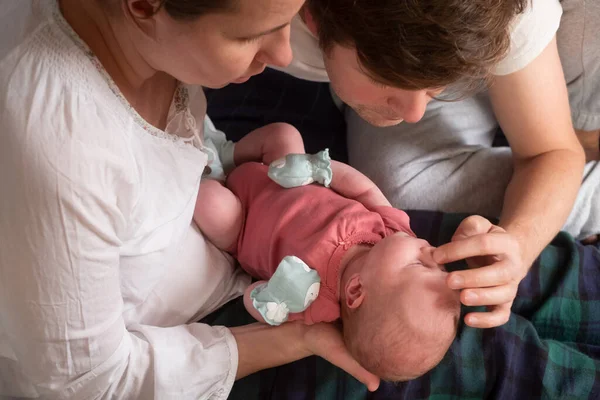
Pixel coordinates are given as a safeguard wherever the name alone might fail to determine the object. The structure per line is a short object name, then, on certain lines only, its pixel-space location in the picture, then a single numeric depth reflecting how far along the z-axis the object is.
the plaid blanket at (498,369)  1.03
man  0.79
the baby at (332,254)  0.90
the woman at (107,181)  0.64
